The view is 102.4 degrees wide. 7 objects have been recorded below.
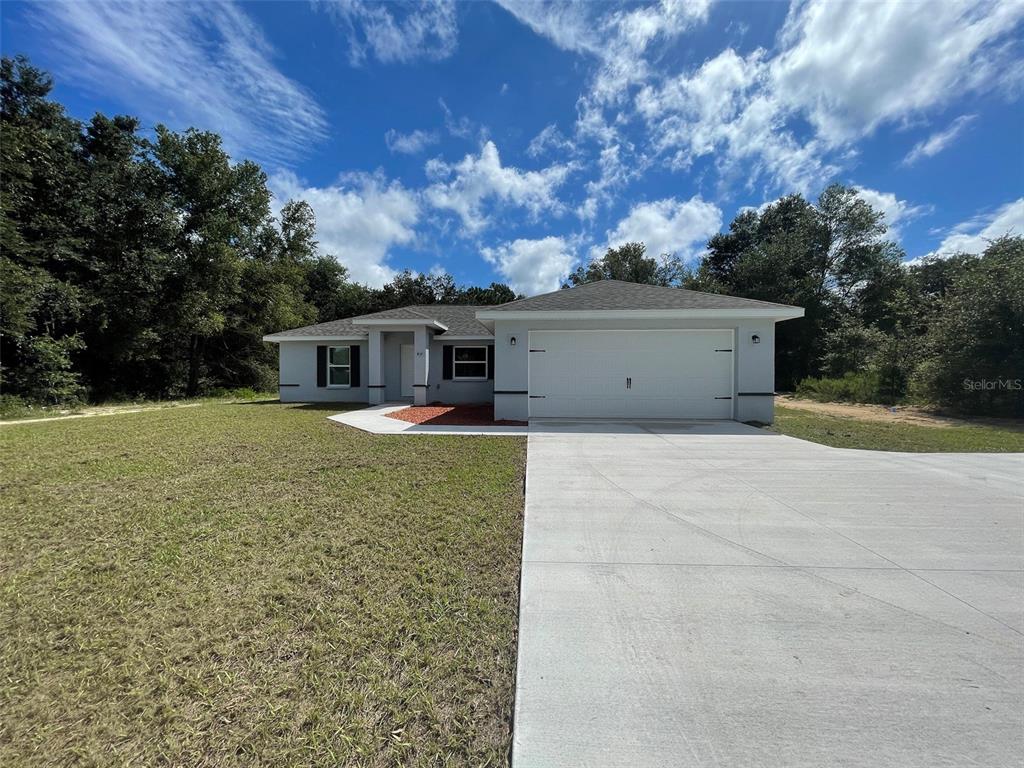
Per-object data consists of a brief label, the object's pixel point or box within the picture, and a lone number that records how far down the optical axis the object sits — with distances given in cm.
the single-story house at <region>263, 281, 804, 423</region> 988
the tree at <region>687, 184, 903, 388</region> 2508
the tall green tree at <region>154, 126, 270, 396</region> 1884
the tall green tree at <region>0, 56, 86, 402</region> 1332
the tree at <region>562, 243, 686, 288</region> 3284
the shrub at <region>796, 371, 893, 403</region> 1661
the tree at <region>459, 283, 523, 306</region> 3875
